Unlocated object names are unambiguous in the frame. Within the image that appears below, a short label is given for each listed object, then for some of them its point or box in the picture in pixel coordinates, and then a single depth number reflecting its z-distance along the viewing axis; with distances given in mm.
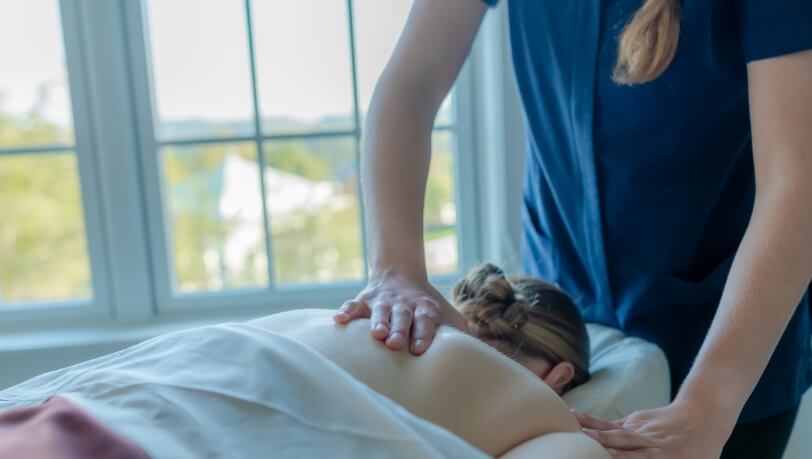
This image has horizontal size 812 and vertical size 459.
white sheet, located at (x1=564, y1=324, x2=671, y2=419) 1045
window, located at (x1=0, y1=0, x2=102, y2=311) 1987
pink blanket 672
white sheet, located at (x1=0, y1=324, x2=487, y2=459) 705
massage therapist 864
